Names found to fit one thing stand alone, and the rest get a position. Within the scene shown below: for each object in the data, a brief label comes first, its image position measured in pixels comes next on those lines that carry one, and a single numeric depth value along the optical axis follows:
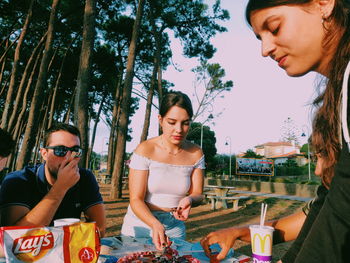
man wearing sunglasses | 1.97
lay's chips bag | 1.18
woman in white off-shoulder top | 2.37
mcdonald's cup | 1.12
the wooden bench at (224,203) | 11.42
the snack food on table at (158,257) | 1.52
